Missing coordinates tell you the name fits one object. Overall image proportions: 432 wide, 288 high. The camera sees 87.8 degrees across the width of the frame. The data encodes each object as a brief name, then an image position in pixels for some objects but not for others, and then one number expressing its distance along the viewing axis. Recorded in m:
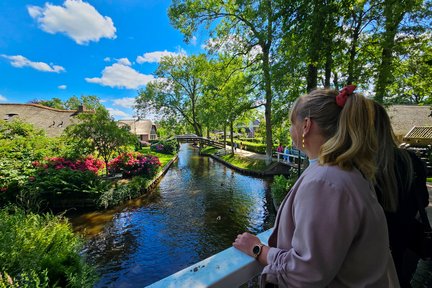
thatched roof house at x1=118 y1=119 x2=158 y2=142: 52.08
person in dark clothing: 1.11
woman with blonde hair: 0.84
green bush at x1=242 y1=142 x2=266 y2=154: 26.51
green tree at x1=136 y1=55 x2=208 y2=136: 37.62
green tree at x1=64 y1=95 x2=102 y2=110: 65.58
